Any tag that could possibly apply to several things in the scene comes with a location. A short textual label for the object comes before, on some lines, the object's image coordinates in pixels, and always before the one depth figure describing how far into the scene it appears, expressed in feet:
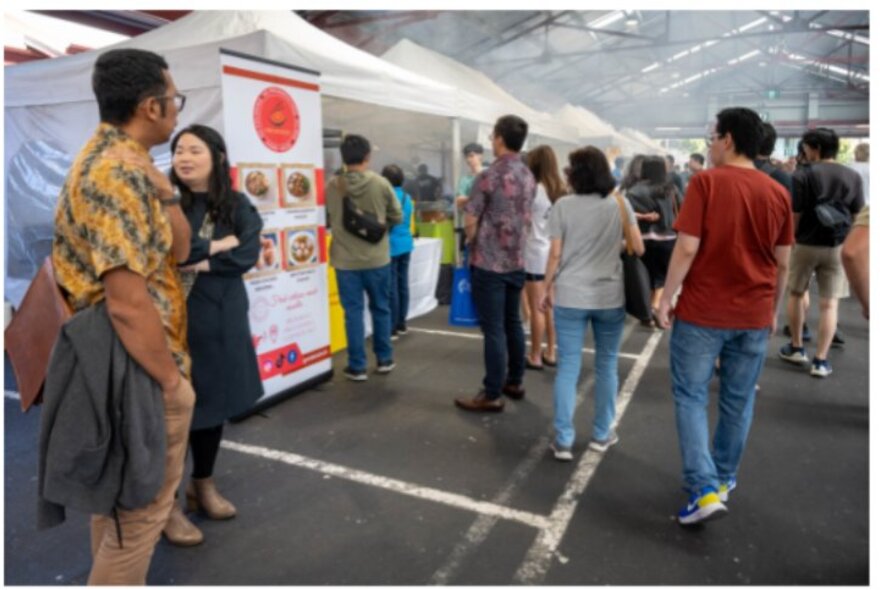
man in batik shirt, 4.22
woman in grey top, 8.63
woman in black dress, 7.18
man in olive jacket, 12.56
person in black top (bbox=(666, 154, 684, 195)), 18.06
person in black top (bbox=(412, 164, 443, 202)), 24.64
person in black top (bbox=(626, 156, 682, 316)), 13.97
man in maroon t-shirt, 6.91
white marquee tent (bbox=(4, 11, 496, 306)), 11.22
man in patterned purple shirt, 10.52
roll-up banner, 10.47
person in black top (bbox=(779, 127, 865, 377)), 12.46
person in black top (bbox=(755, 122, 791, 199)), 13.16
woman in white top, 12.66
